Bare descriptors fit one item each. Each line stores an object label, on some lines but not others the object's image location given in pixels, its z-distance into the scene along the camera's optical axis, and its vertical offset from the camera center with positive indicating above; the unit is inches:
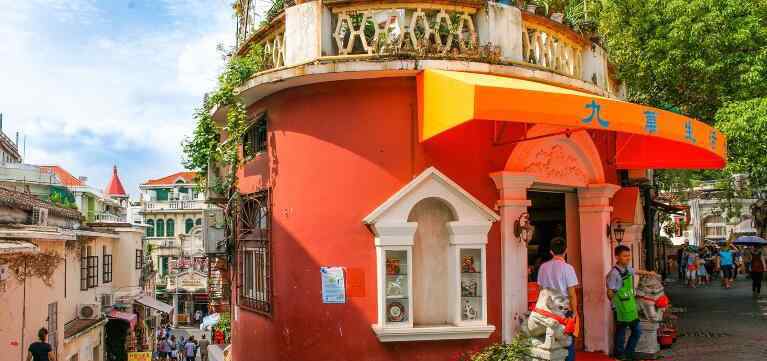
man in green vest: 372.2 -36.5
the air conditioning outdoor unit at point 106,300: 1145.4 -99.2
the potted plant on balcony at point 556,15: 372.4 +114.4
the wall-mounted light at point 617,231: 425.7 +0.3
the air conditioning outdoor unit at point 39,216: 658.2 +23.1
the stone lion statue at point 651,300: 409.1 -39.8
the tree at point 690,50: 612.1 +161.3
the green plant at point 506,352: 319.6 -53.8
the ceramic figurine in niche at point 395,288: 318.7 -23.8
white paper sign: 322.0 -22.2
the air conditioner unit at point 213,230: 476.7 +5.4
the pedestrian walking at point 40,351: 461.7 -71.6
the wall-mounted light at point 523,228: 340.8 +2.3
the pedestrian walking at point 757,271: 776.9 -45.5
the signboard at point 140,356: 977.5 -162.3
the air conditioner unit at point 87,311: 983.6 -98.9
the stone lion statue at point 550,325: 309.7 -40.5
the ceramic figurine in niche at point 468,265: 329.1 -14.4
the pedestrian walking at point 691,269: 981.8 -53.3
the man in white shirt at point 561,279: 322.7 -21.1
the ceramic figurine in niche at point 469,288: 327.6 -24.8
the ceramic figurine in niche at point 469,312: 325.4 -35.8
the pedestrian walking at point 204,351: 1054.4 -172.7
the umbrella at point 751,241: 1025.5 -17.0
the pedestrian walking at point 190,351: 1347.2 -214.5
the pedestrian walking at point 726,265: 909.8 -45.4
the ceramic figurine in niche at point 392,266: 319.9 -13.9
